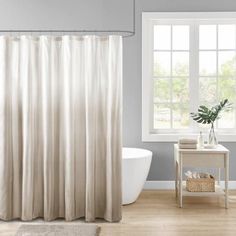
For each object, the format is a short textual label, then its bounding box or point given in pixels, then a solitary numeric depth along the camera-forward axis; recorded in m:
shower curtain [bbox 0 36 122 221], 4.47
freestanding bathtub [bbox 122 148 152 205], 5.11
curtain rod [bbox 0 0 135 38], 5.80
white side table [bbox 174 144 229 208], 5.08
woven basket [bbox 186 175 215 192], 5.25
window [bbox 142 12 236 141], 5.98
